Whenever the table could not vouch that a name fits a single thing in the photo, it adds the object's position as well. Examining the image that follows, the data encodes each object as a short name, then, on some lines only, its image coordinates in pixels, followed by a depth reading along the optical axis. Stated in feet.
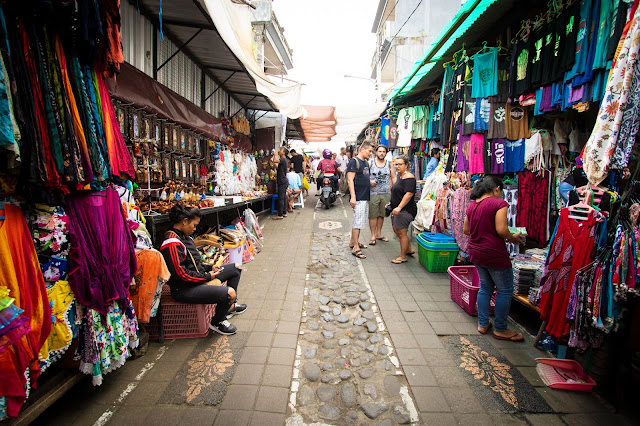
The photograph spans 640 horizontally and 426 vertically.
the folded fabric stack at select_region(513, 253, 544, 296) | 11.42
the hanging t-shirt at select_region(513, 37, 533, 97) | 12.89
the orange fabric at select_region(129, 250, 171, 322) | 9.36
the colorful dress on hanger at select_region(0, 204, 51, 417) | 5.38
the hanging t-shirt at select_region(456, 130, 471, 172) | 16.74
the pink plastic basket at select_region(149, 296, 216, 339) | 10.48
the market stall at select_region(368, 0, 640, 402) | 7.41
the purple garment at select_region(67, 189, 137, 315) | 7.14
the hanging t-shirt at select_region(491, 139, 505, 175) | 15.35
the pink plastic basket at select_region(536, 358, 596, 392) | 8.25
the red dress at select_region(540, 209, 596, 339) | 8.19
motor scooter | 37.50
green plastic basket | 16.85
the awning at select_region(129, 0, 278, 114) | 14.66
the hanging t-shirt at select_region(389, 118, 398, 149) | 28.37
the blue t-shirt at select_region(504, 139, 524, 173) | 14.99
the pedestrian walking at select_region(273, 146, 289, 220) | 29.75
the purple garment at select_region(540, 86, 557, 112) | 12.06
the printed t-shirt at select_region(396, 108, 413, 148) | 25.79
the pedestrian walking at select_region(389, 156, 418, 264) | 18.65
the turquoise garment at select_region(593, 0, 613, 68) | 9.21
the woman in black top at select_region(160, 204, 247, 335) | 9.96
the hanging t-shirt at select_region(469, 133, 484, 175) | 15.99
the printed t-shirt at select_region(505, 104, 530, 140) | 14.71
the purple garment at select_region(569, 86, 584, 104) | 10.47
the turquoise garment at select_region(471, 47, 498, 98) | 14.96
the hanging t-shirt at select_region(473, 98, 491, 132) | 15.44
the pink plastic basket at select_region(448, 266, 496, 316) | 12.32
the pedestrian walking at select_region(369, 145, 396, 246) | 21.32
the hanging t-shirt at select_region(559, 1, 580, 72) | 10.50
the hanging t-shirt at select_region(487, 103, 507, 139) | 15.01
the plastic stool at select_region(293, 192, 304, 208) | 39.01
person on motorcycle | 38.99
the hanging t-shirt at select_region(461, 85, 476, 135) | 15.83
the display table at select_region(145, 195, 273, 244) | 11.78
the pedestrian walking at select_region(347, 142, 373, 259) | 19.70
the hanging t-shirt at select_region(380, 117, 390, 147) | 29.78
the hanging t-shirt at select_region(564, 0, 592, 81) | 10.03
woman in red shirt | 10.41
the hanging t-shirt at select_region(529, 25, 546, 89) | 12.16
